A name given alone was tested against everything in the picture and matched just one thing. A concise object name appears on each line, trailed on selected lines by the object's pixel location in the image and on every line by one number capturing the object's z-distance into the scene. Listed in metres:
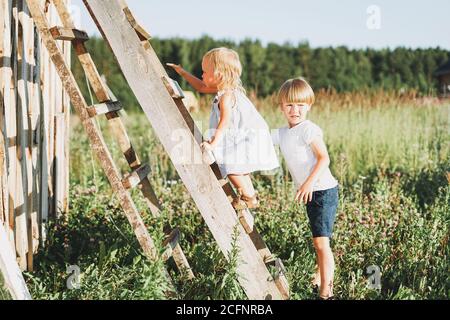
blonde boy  3.69
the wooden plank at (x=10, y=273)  3.26
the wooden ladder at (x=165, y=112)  3.38
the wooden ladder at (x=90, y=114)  3.42
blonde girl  3.80
